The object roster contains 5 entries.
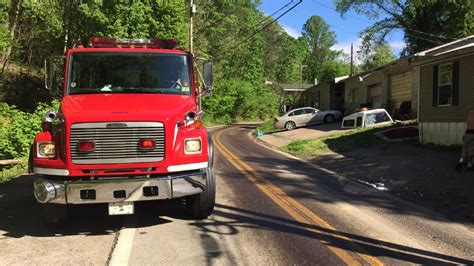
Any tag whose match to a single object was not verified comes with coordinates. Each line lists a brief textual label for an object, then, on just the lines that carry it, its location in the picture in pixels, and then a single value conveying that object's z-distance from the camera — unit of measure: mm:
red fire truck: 5988
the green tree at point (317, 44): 112875
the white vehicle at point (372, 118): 23578
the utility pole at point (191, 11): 31812
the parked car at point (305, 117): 32750
